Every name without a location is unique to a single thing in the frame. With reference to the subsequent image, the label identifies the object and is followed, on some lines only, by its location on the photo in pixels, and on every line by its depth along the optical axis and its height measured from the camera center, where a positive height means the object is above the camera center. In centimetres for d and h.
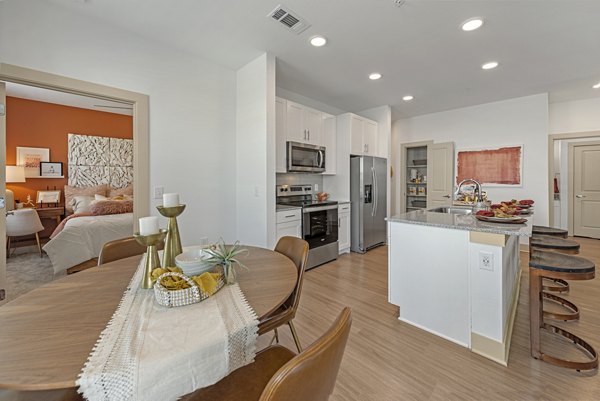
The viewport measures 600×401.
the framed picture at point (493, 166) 462 +66
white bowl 109 -28
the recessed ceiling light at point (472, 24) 237 +169
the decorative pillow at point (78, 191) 469 +18
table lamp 412 +39
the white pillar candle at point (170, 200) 121 +0
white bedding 310 -48
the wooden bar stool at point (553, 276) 155 -54
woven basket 92 -35
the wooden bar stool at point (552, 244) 201 -37
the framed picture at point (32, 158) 441 +76
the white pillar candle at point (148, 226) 103 -11
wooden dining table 61 -40
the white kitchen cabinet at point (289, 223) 323 -30
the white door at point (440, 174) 530 +56
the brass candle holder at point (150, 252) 103 -23
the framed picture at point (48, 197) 456 +7
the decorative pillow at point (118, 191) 521 +20
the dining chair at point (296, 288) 127 -50
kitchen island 170 -60
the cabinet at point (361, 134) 439 +122
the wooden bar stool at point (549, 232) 241 -32
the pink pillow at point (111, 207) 387 -10
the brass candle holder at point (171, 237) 118 -18
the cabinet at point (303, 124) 367 +117
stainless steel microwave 367 +66
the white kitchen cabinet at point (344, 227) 420 -47
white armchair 372 -33
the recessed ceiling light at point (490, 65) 322 +175
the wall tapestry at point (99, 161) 494 +82
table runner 60 -41
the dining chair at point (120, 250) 162 -34
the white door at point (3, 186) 204 +12
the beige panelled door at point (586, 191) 504 +17
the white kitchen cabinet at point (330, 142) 432 +101
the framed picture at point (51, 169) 461 +59
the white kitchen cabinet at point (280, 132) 349 +95
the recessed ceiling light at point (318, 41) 262 +169
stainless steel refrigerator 436 -1
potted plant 113 -28
